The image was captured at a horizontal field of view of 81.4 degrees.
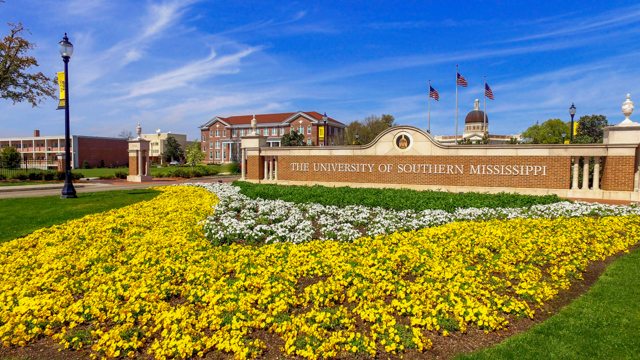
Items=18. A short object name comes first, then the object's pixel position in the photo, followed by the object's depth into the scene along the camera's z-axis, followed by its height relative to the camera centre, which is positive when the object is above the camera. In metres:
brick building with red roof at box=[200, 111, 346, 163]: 68.31 +7.26
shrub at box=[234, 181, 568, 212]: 10.88 -0.99
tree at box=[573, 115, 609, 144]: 55.19 +6.44
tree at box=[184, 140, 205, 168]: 48.88 +1.31
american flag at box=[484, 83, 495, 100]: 32.62 +6.63
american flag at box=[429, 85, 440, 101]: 28.14 +5.52
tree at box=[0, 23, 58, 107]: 25.36 +6.59
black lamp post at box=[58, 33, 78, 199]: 15.09 +2.65
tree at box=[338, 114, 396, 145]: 54.31 +6.00
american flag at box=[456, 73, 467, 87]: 28.67 +6.63
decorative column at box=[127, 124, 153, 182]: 29.26 +0.49
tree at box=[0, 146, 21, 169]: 35.38 +0.75
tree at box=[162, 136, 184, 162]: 74.12 +3.09
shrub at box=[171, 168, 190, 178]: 32.78 -0.68
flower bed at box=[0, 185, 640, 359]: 4.08 -1.70
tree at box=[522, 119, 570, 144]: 65.06 +6.69
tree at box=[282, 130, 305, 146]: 59.12 +4.44
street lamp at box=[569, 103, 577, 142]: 23.25 +3.58
